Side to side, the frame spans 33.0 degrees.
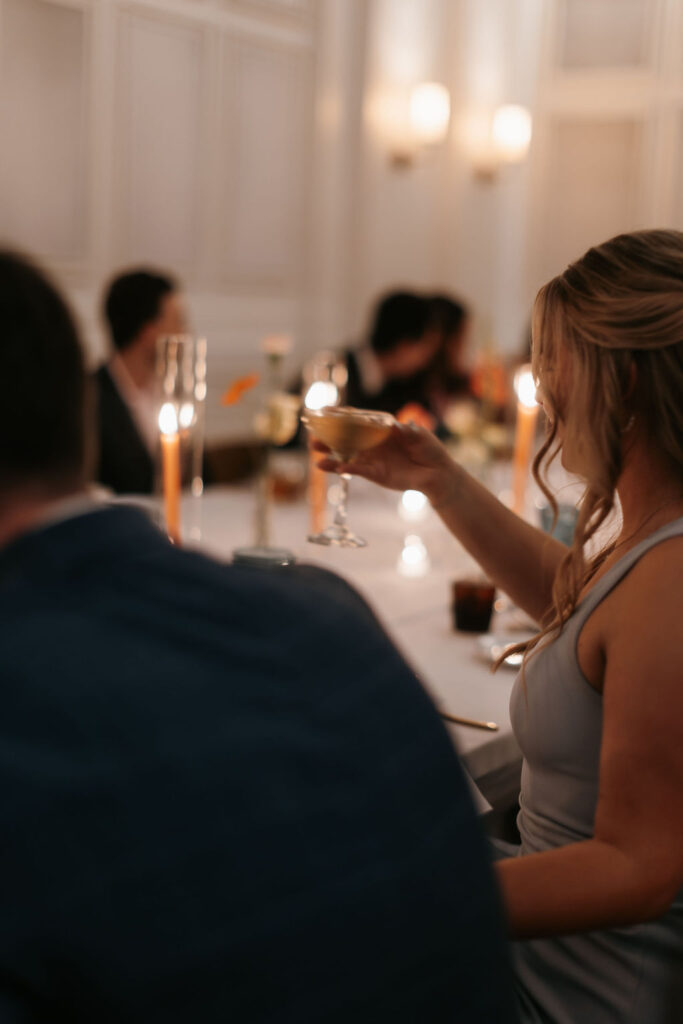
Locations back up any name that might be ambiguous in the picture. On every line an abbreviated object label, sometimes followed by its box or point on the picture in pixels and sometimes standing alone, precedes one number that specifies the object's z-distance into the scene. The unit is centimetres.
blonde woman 103
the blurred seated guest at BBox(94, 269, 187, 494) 335
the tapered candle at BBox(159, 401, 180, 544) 204
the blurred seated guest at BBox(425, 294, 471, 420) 502
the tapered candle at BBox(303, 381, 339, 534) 224
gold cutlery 155
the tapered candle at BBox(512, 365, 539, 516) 260
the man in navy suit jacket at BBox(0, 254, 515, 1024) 56
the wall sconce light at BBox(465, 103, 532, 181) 643
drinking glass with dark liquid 207
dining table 159
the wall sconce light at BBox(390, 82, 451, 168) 588
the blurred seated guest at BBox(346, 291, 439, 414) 461
